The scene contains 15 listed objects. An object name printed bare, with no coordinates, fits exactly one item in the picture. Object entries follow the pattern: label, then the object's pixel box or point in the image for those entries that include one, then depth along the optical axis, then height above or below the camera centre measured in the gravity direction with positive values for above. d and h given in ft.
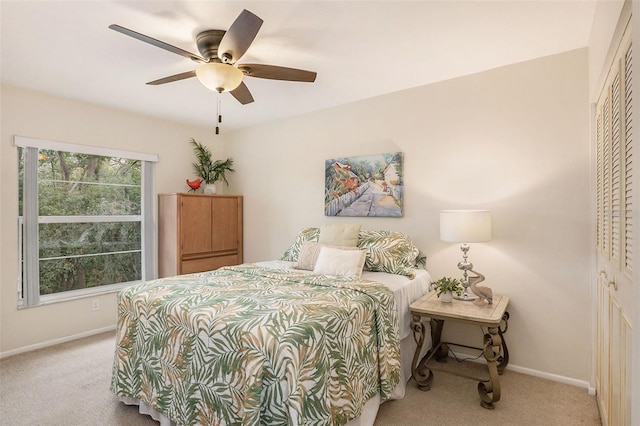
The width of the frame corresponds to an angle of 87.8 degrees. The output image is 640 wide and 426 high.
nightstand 7.26 -2.91
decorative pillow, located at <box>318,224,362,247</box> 10.64 -0.82
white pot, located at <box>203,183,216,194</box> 14.85 +0.95
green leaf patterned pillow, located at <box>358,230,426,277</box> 9.71 -1.30
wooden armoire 13.33 -0.95
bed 4.92 -2.38
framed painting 11.10 +0.88
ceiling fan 6.00 +3.20
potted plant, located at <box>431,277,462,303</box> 8.39 -1.99
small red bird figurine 14.48 +1.14
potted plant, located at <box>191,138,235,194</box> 15.40 +2.02
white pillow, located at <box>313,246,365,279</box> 9.05 -1.47
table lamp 8.38 -0.45
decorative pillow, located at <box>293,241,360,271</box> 10.37 -1.44
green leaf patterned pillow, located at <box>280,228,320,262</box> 11.85 -1.10
